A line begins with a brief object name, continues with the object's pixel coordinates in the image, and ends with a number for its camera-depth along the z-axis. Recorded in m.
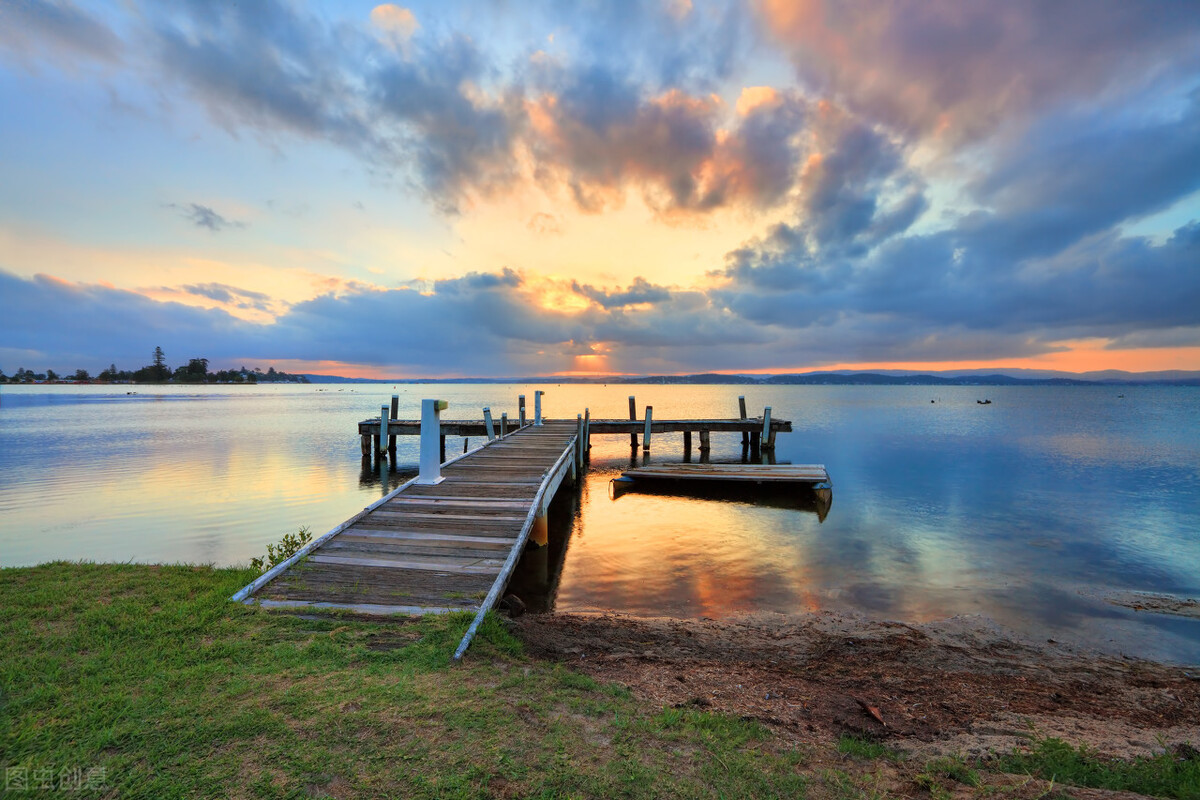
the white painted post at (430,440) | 9.70
